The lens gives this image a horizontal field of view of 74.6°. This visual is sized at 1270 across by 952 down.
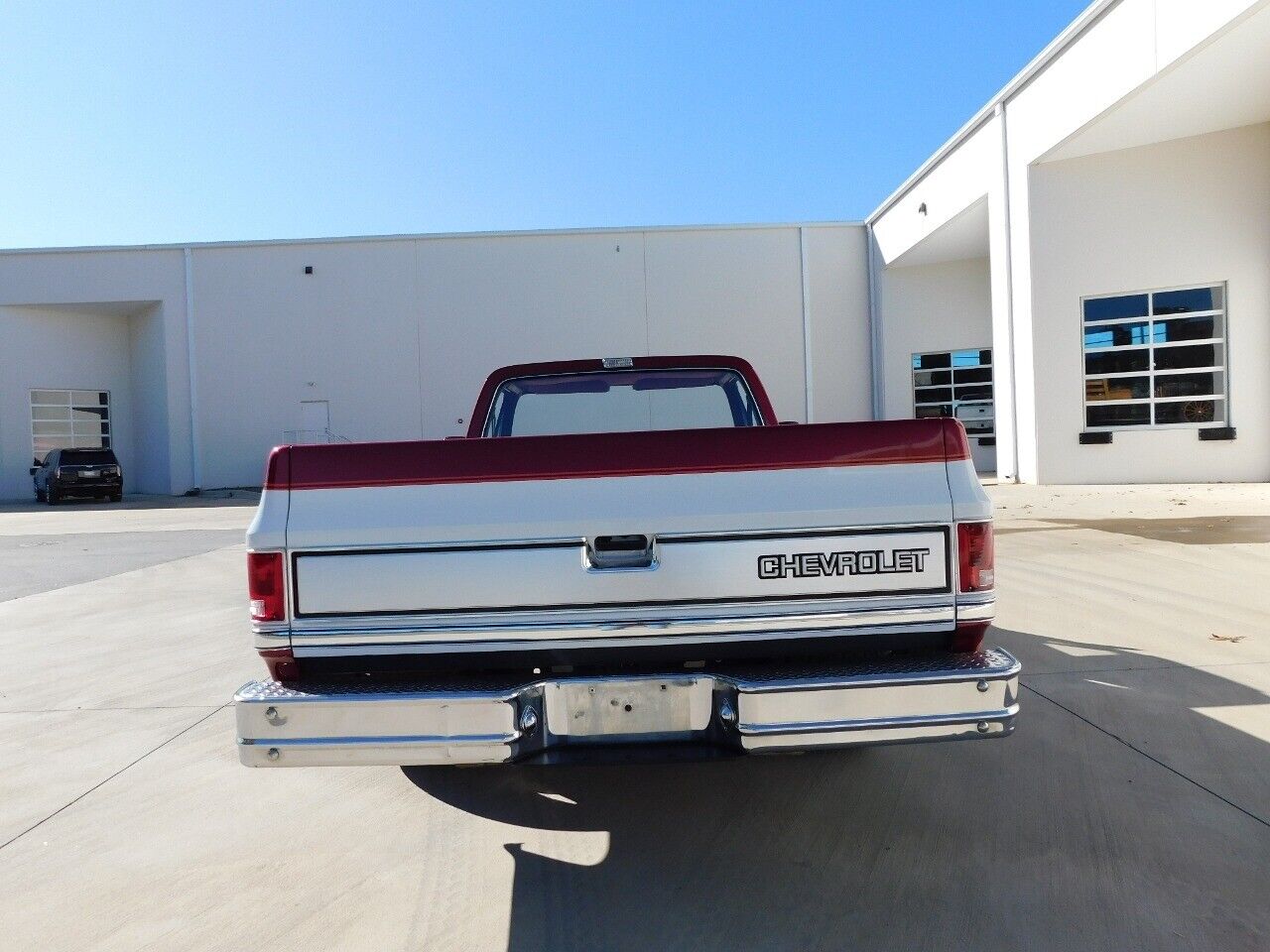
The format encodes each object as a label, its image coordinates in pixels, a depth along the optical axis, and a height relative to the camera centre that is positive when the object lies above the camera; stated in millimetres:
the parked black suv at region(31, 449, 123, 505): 21672 -33
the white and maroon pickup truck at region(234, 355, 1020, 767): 2271 -272
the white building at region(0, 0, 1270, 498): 13633 +3306
